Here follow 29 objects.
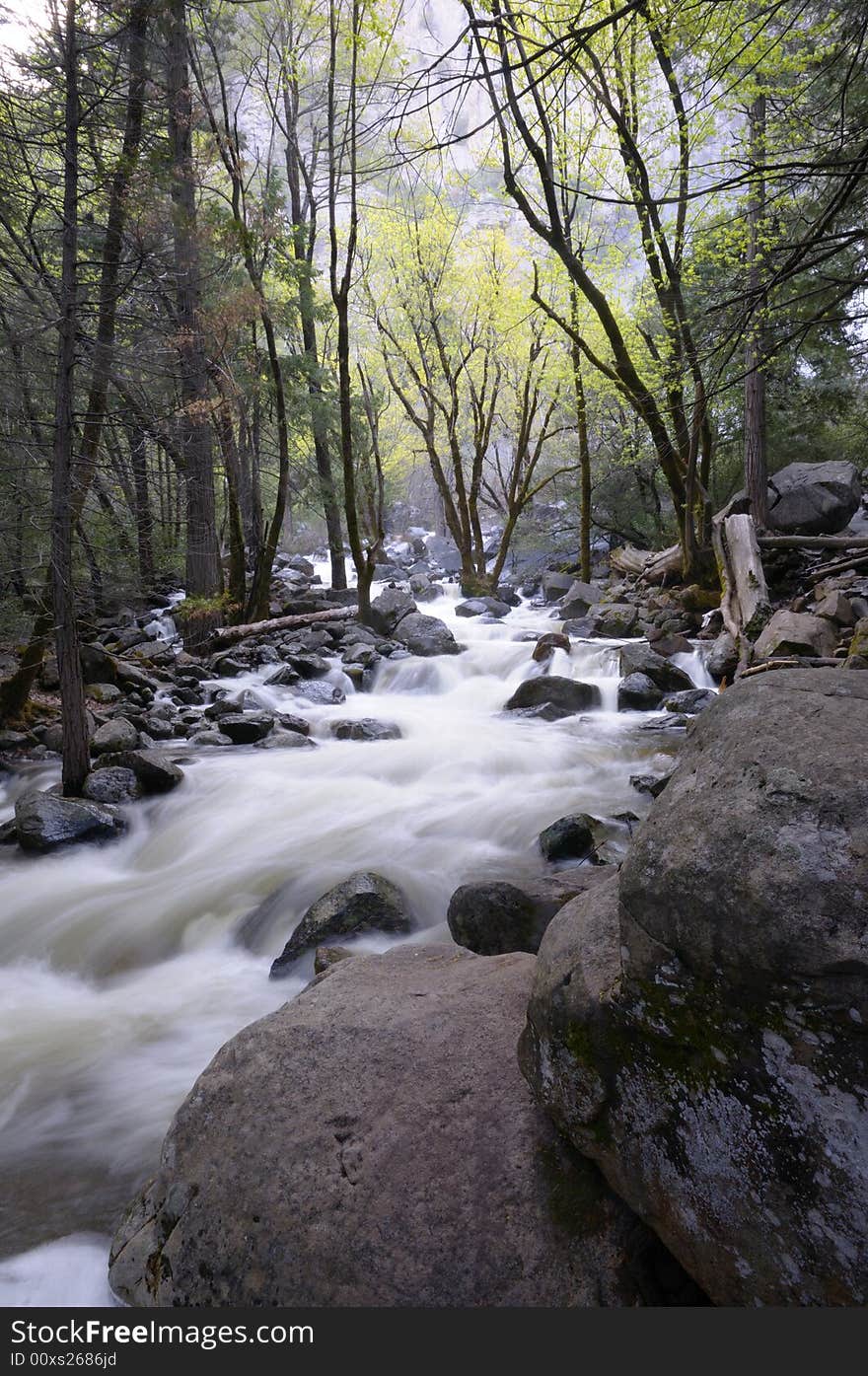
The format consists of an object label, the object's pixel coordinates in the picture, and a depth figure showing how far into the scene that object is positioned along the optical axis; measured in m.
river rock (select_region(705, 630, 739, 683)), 9.01
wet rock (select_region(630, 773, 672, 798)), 5.90
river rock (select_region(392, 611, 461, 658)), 12.48
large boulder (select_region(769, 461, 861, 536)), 11.97
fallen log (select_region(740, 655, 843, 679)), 6.91
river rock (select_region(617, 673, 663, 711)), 8.82
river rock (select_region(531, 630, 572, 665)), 11.52
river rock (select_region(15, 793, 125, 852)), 5.55
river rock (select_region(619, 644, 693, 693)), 9.11
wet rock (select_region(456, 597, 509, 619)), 17.11
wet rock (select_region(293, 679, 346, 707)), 10.16
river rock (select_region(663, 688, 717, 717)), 8.28
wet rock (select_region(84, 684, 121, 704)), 8.81
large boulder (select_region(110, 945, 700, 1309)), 1.65
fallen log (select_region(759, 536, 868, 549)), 9.41
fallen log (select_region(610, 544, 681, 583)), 13.75
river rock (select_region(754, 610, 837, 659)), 7.38
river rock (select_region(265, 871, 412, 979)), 4.12
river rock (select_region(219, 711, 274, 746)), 8.10
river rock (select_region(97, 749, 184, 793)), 6.58
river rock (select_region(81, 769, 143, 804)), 6.26
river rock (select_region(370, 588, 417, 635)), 14.23
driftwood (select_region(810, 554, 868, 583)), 9.33
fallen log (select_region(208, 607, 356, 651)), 12.50
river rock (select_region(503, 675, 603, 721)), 9.10
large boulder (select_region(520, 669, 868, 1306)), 1.30
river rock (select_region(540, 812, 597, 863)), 5.09
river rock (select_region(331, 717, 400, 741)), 8.49
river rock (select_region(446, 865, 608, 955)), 3.53
